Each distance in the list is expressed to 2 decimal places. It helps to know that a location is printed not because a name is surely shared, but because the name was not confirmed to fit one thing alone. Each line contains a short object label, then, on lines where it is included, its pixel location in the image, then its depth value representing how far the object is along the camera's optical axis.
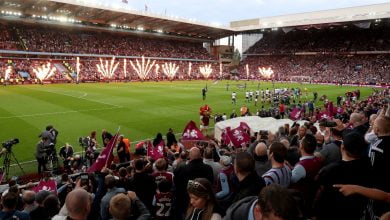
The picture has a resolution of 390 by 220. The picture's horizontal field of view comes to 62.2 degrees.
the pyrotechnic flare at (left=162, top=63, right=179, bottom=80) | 70.14
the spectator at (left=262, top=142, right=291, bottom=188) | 4.65
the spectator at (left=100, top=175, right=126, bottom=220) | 4.96
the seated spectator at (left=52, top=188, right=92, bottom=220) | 3.38
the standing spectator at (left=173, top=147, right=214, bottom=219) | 5.10
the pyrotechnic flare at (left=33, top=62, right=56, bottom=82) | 51.05
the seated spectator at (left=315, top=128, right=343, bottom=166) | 5.77
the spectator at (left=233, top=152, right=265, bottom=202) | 3.88
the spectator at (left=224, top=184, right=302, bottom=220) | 2.54
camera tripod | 10.70
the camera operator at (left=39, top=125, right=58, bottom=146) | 12.27
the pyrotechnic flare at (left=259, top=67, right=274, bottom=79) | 76.51
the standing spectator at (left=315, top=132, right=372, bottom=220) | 3.49
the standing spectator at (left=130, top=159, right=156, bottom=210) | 5.38
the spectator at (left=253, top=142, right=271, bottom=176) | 5.65
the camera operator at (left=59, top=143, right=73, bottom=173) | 11.65
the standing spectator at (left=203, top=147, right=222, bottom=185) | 6.23
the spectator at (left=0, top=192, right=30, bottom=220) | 4.59
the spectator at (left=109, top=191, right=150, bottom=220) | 3.62
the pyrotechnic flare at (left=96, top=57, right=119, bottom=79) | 62.46
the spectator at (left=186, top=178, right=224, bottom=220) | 3.43
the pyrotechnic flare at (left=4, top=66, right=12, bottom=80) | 49.84
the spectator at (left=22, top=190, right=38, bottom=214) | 5.18
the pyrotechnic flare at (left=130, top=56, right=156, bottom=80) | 66.54
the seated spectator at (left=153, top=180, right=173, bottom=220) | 5.36
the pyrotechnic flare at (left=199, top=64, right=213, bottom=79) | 79.06
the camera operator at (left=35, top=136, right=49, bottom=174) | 11.96
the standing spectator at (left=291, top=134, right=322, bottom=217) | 4.99
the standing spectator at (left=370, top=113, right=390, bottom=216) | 3.75
